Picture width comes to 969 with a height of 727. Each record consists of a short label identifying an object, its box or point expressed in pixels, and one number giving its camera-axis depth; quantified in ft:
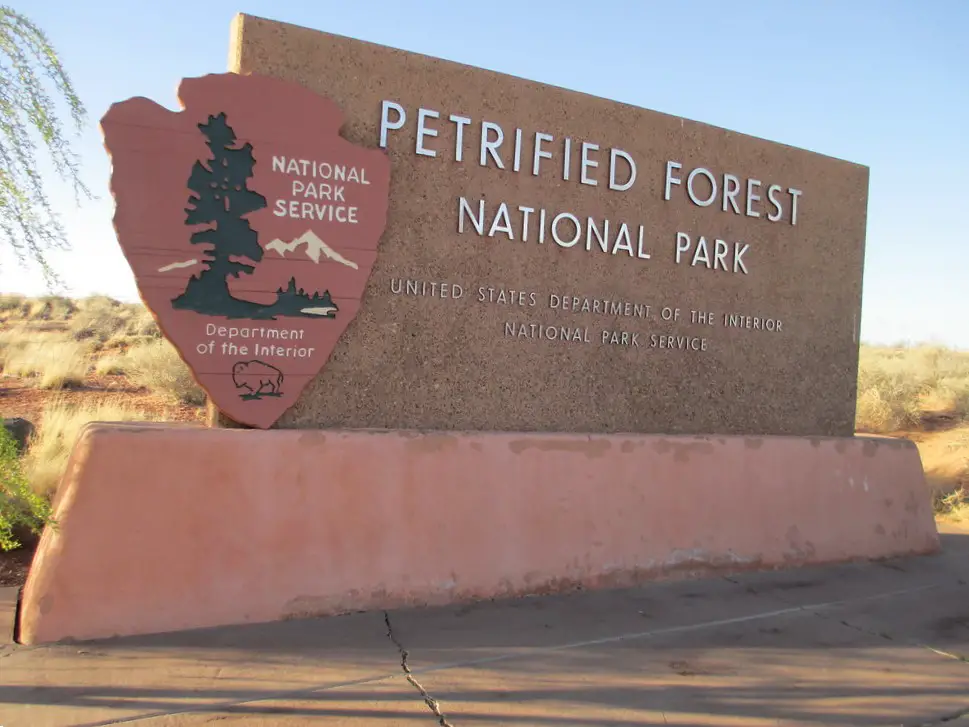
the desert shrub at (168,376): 40.40
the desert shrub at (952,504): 32.78
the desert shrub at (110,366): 51.44
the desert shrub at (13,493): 13.75
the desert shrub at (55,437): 25.44
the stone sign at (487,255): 16.79
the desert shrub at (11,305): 87.15
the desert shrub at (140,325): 68.26
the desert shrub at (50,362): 44.83
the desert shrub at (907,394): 51.39
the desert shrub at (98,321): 70.54
